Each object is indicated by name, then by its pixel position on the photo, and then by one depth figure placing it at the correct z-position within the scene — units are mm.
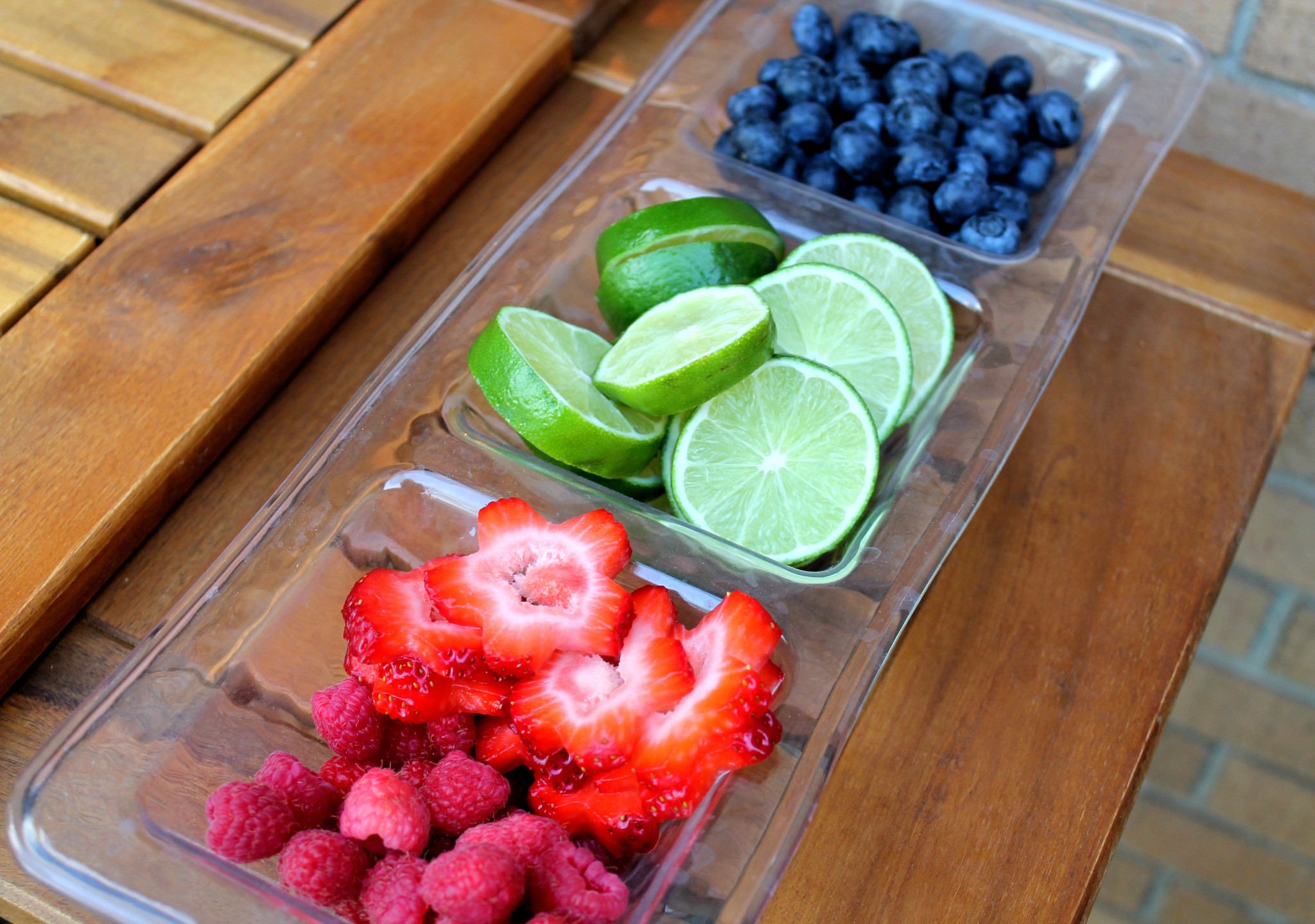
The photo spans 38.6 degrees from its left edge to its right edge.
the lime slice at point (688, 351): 446
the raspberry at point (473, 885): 375
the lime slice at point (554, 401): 446
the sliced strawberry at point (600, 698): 402
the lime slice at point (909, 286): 491
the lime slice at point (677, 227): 483
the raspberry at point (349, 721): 410
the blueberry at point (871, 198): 532
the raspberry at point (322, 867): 383
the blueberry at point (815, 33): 573
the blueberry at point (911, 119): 536
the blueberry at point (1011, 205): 525
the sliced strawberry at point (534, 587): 412
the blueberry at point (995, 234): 518
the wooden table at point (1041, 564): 437
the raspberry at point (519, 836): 389
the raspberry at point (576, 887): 384
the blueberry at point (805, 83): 550
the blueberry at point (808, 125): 541
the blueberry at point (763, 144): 537
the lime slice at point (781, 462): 452
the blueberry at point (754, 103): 550
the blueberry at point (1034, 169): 542
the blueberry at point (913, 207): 525
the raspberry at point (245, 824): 388
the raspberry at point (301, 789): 398
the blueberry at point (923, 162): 527
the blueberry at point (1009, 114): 549
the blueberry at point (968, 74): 560
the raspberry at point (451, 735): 413
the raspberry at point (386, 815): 388
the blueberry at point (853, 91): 548
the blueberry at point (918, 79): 550
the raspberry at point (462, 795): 397
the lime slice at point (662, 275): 480
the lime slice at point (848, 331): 476
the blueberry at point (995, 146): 536
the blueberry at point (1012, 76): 563
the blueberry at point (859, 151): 529
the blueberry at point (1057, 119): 550
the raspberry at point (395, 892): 379
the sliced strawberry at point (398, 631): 414
